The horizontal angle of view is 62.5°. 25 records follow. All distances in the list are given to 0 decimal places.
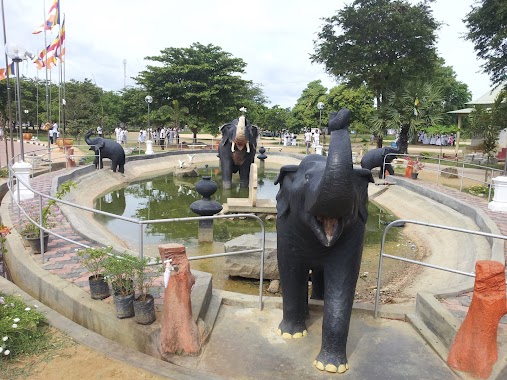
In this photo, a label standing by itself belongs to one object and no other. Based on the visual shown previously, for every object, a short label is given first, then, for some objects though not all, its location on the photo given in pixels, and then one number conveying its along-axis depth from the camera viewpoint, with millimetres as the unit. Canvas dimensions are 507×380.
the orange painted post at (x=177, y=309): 3574
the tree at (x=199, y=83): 29391
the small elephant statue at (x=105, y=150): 15594
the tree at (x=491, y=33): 15398
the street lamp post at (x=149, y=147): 21641
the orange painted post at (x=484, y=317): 3336
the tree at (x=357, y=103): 36469
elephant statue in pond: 14078
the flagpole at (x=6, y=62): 11354
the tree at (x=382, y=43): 23734
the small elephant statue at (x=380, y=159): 15234
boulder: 6328
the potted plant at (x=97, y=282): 4316
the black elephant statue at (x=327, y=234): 2904
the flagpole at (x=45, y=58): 20828
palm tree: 19812
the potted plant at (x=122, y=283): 3797
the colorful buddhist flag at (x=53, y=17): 19250
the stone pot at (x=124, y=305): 3854
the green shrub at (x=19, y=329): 3570
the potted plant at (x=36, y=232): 5883
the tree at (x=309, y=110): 39469
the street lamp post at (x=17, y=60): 9109
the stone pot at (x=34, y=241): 5856
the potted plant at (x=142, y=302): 3779
